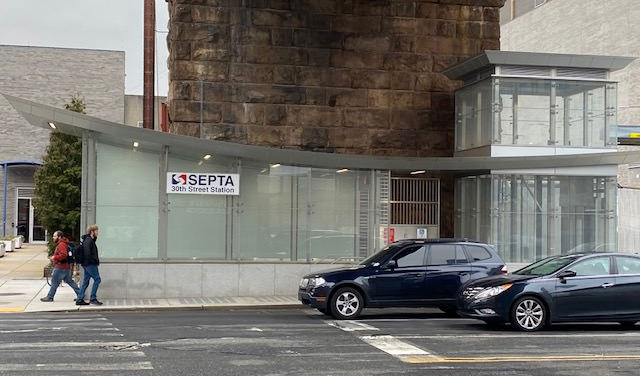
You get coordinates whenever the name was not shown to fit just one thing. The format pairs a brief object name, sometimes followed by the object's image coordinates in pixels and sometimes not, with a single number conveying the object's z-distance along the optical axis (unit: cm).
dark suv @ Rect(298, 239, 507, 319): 1518
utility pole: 2203
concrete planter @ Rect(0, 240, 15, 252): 4012
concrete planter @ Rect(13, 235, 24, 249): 4281
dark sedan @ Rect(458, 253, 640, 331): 1319
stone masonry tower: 2194
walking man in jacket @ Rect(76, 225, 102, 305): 1727
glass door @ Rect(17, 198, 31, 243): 5000
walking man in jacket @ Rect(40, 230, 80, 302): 1762
